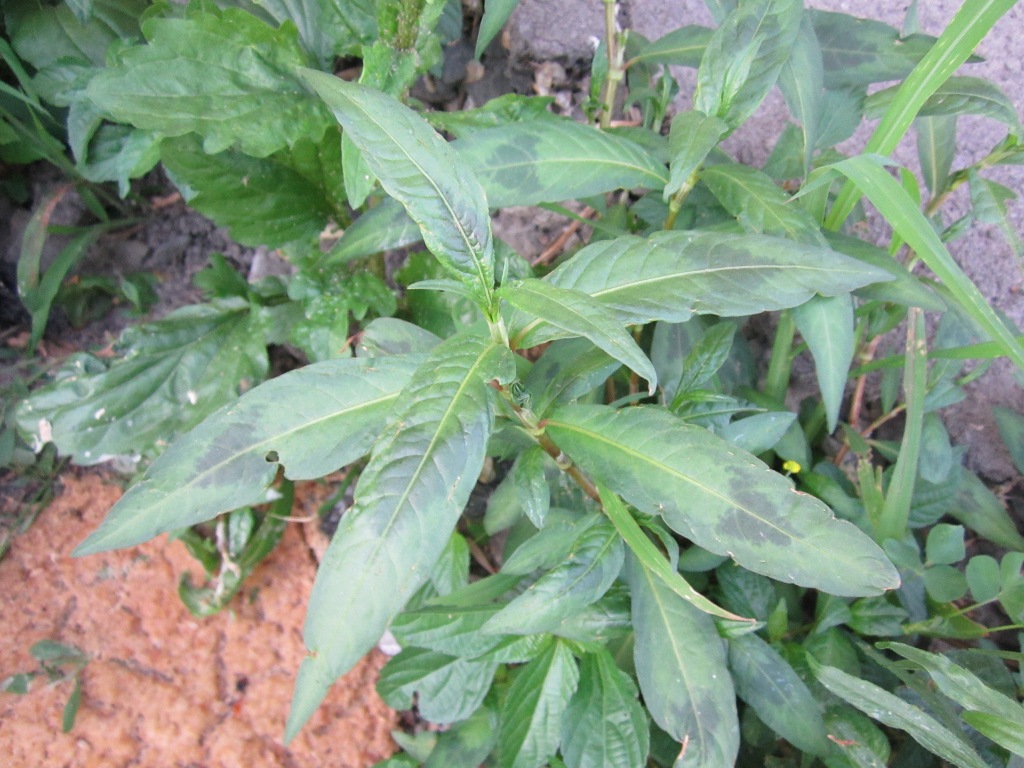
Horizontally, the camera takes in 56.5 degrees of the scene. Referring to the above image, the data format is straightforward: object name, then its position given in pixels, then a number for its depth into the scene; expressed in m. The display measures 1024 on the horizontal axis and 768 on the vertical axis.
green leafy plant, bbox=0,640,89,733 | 0.42
